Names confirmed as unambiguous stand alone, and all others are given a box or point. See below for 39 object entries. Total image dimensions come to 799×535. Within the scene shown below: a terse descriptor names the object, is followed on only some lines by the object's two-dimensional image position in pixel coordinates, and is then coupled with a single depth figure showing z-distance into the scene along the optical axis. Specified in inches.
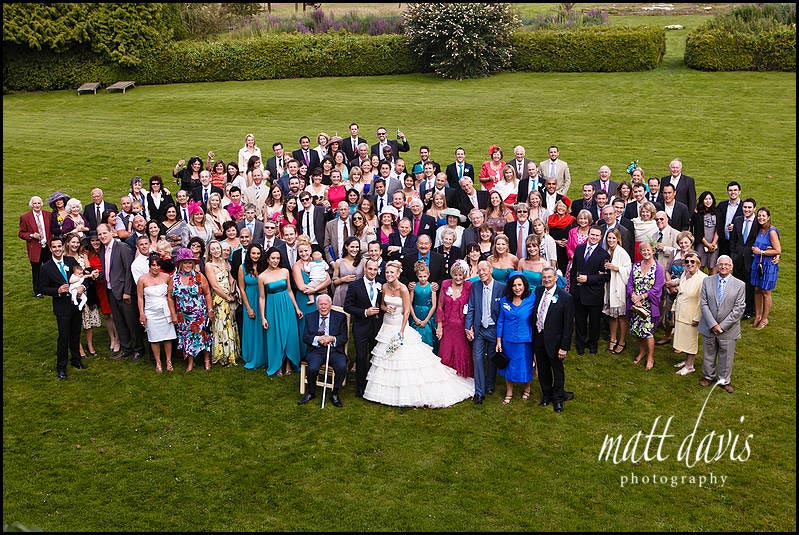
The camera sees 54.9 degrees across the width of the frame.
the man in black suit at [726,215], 470.3
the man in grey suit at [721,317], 379.6
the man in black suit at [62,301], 413.4
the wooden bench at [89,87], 1203.9
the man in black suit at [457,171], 566.9
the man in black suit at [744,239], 451.5
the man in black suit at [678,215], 473.7
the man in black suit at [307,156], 618.7
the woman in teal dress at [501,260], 408.2
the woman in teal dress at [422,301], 397.1
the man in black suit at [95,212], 519.5
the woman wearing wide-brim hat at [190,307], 415.8
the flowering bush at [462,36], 1114.7
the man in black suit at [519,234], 448.1
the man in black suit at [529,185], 522.6
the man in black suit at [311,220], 485.1
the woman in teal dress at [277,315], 411.2
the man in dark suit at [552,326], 364.8
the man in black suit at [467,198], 503.8
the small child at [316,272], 416.8
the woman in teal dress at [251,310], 414.6
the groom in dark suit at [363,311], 389.7
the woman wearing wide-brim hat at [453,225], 446.9
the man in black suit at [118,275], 431.8
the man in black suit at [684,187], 513.3
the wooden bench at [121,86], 1205.7
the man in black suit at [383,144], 629.7
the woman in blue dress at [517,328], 371.2
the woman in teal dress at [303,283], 413.7
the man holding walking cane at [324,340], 386.3
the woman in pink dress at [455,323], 389.4
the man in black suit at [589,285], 422.0
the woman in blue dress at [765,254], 445.1
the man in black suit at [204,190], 527.2
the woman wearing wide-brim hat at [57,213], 509.0
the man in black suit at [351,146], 650.2
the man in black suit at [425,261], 411.0
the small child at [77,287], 416.8
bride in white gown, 382.9
